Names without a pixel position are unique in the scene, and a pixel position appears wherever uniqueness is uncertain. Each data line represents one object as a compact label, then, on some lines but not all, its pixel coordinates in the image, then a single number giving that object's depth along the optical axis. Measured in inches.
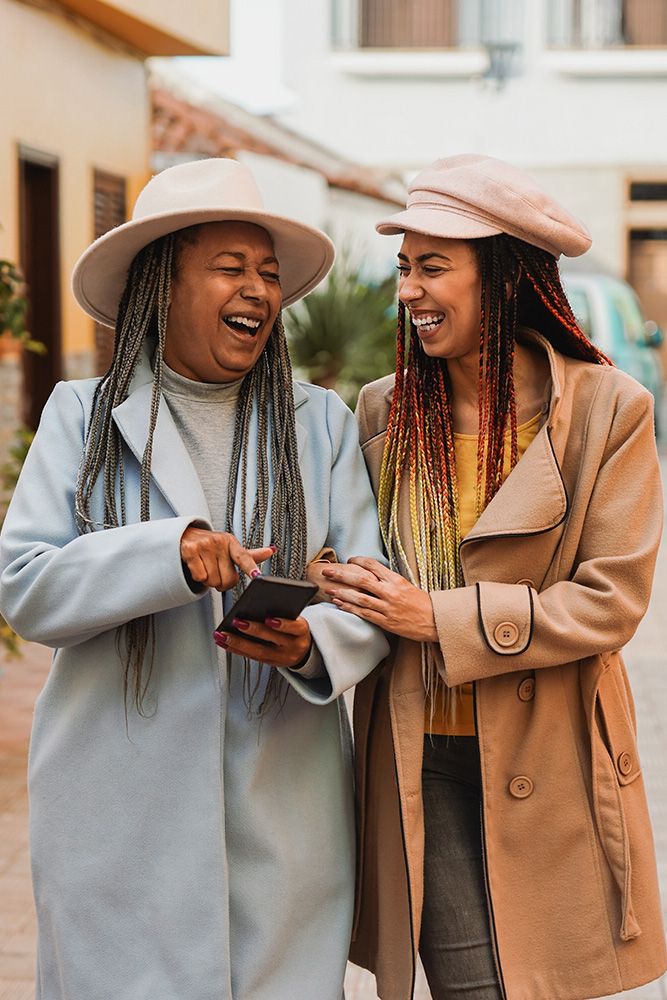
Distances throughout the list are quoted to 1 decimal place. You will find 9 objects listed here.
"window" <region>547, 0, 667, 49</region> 1013.2
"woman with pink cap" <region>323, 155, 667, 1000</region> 110.3
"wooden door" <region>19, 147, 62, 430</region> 396.5
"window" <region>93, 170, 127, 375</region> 435.2
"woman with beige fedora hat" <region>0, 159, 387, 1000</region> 104.6
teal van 639.8
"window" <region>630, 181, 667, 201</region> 1042.1
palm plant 406.6
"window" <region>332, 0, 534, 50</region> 1016.9
